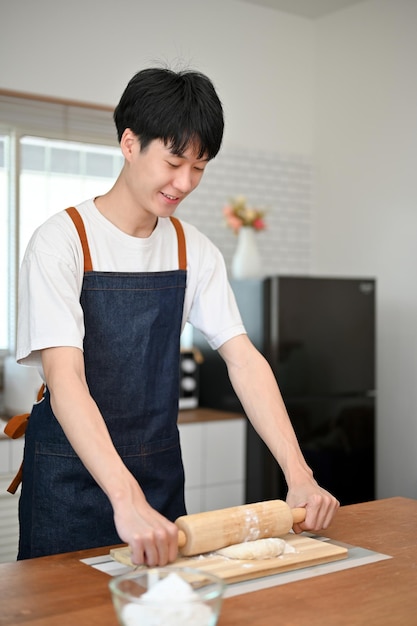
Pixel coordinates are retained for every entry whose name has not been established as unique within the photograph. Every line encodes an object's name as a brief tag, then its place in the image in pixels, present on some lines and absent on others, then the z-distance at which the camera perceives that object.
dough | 1.47
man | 1.74
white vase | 4.47
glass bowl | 1.02
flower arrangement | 4.53
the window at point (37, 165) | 4.09
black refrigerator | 4.11
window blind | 4.06
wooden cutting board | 1.41
